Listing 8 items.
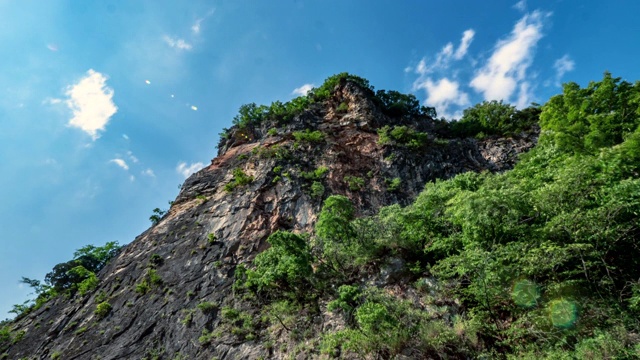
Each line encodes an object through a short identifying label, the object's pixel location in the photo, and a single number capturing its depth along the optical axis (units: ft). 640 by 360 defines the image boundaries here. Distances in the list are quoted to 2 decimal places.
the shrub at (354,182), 82.57
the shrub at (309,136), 98.68
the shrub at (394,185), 82.94
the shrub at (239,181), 88.22
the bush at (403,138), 96.99
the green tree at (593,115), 46.68
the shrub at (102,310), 65.11
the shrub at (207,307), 55.21
